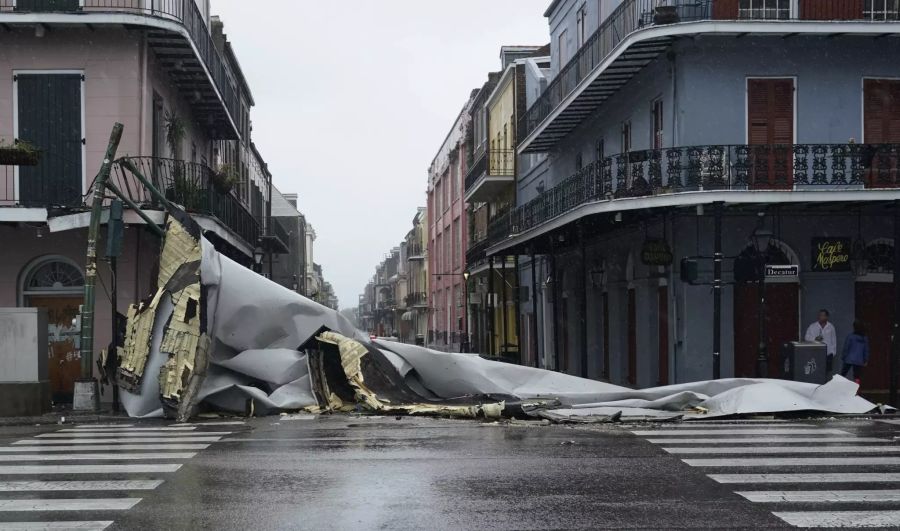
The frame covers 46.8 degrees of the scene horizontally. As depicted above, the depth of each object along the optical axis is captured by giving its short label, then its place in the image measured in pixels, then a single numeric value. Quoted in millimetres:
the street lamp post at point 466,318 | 39881
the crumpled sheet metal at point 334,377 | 15062
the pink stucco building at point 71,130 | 19297
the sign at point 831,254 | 20047
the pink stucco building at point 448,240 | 52312
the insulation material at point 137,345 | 15688
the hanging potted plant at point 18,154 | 17578
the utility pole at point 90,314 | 16516
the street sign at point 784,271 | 18516
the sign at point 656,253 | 19828
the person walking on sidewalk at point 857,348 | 18438
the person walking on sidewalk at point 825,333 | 19156
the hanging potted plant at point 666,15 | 19594
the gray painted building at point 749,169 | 19078
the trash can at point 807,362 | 17219
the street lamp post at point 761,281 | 18312
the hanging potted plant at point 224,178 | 24272
